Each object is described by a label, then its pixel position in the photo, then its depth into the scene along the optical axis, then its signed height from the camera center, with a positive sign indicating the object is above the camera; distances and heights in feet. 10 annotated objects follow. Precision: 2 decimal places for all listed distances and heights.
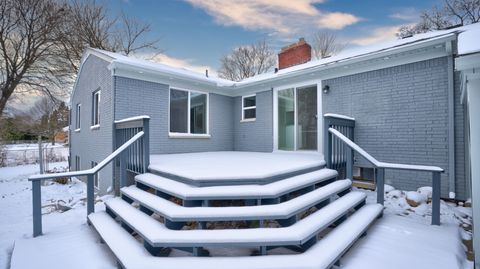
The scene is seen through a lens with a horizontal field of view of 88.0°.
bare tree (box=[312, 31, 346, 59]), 62.59 +23.15
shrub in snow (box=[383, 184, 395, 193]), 17.29 -3.72
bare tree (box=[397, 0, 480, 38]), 39.63 +20.14
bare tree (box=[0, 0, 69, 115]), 44.83 +17.37
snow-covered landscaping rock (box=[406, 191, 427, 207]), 14.94 -3.87
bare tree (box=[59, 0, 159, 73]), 51.67 +23.64
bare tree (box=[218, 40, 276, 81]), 71.20 +21.73
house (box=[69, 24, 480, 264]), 15.47 +2.37
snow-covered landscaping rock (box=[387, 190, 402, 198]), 16.34 -3.89
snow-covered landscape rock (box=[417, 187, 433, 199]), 15.57 -3.58
